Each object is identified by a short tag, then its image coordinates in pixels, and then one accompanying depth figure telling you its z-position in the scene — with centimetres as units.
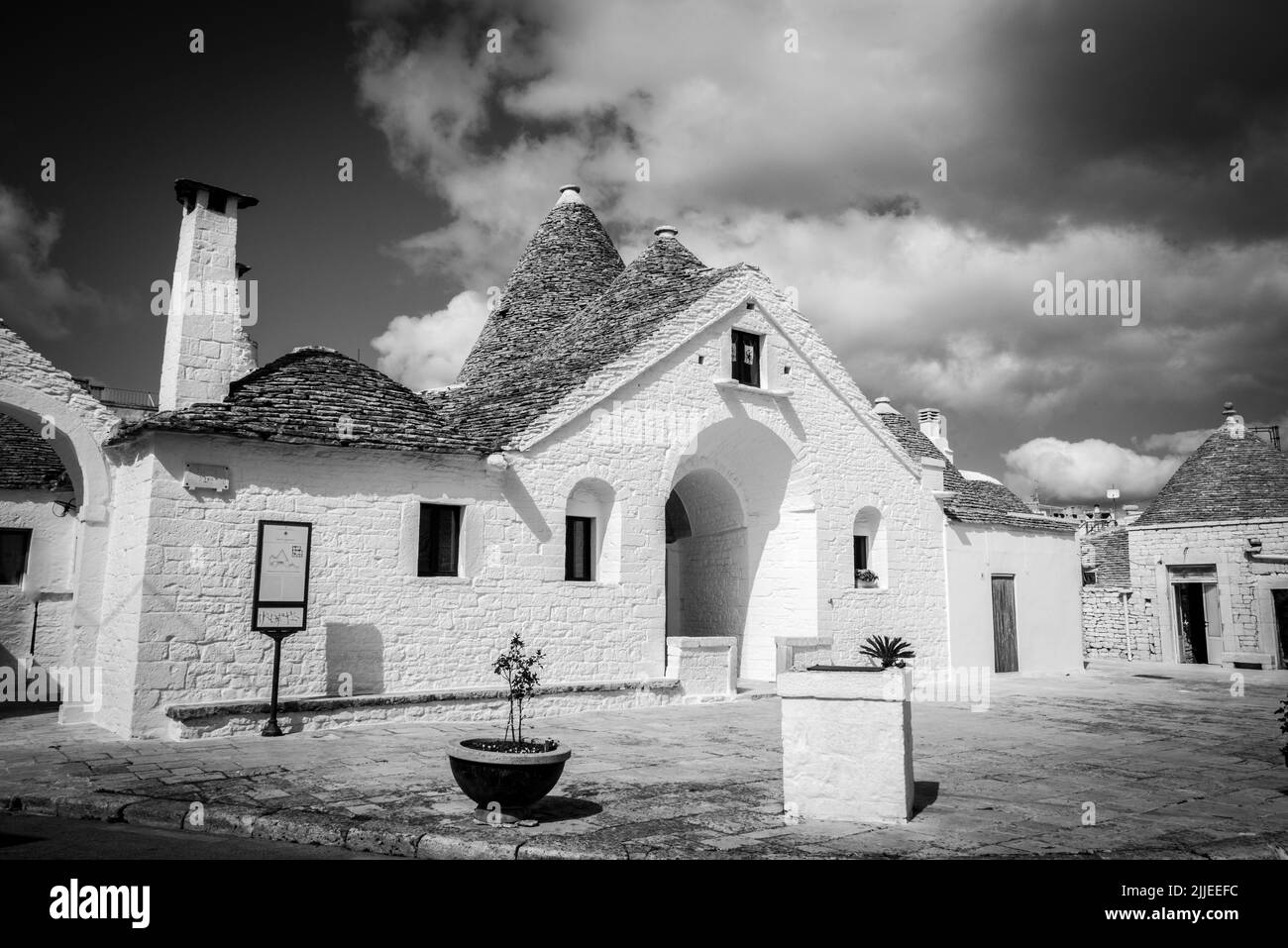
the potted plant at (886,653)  866
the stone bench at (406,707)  1018
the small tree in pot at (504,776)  601
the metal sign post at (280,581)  1041
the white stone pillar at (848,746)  620
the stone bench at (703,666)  1434
